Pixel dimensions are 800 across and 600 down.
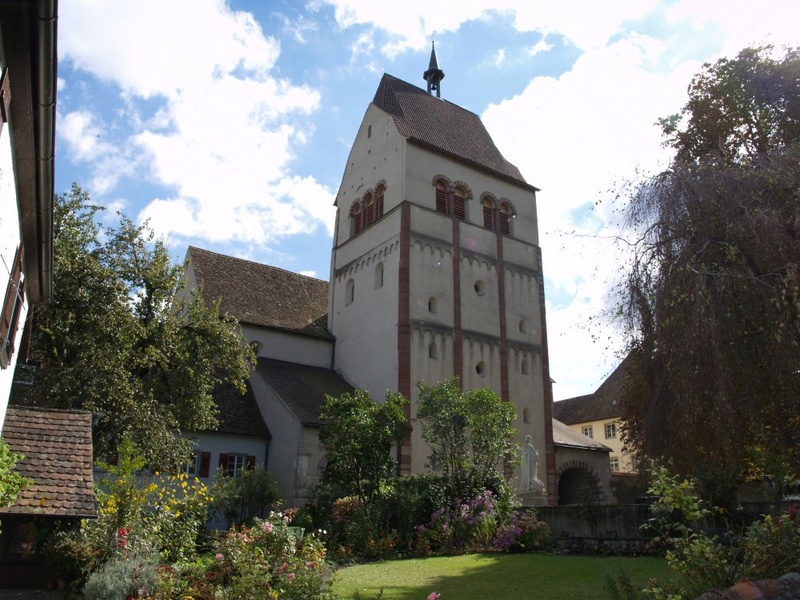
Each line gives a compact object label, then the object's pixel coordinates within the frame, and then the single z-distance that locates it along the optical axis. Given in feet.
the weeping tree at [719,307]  28.55
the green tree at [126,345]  57.06
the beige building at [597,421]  154.10
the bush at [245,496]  67.82
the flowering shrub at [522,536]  56.59
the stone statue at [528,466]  75.81
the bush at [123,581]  30.42
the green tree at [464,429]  67.67
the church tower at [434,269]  90.12
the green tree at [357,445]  63.31
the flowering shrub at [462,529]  57.47
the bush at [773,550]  21.44
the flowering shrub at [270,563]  28.37
